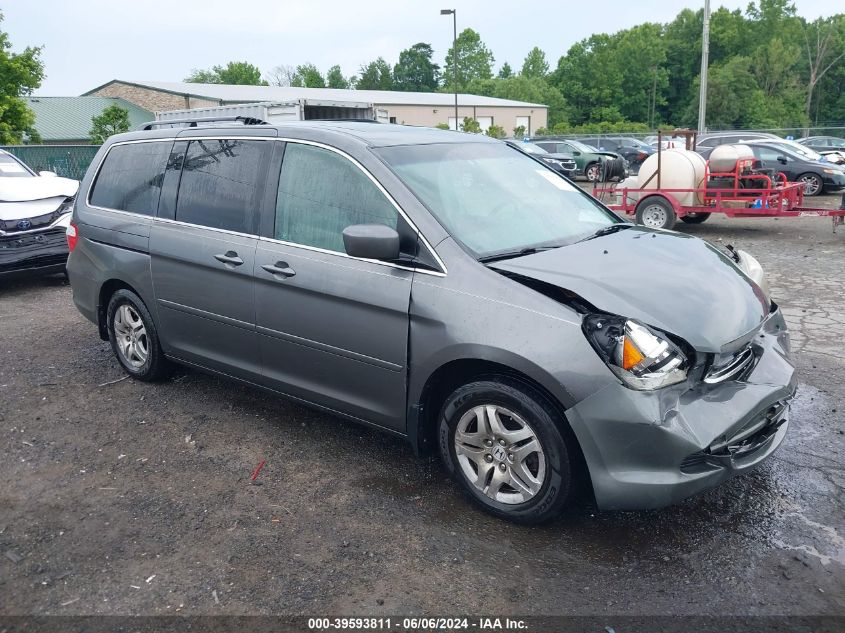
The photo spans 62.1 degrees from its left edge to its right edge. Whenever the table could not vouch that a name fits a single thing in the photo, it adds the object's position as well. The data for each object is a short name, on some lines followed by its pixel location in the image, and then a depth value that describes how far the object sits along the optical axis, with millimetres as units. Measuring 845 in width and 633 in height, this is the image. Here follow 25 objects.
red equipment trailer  11516
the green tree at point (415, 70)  110250
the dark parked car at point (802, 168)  17453
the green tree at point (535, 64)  115500
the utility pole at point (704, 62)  24047
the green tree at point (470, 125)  43031
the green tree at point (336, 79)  117812
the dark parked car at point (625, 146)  26194
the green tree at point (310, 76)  107562
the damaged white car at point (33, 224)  8438
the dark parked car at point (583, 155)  24938
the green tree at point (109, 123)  30125
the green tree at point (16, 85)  24500
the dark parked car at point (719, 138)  22953
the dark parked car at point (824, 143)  27031
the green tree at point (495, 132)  45894
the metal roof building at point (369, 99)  45562
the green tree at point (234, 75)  101562
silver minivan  2977
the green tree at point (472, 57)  114312
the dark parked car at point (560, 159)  23625
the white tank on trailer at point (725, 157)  11766
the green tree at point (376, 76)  109500
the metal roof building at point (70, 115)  44906
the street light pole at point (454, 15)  39719
